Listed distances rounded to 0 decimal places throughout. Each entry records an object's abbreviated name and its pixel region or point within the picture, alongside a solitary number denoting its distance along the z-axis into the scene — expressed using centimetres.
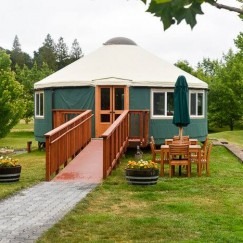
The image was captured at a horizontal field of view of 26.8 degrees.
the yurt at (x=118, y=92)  1462
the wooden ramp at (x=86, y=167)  945
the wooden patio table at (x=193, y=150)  962
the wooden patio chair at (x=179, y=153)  948
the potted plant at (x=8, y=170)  877
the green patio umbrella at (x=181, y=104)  1096
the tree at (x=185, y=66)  3691
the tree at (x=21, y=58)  6926
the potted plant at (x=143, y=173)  835
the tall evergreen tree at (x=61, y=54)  6962
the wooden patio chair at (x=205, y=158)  974
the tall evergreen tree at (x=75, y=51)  7249
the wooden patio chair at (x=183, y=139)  1131
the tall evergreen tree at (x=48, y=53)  6781
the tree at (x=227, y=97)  3048
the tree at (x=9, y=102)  2148
